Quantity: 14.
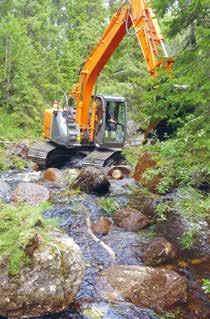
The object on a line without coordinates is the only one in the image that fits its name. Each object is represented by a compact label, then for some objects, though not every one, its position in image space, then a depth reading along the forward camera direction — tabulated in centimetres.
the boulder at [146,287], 581
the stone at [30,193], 948
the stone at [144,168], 1025
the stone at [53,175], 1175
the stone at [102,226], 812
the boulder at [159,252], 702
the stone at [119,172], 1248
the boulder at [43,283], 512
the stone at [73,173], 1178
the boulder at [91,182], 1057
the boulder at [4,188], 1012
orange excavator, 1345
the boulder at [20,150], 1478
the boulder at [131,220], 849
